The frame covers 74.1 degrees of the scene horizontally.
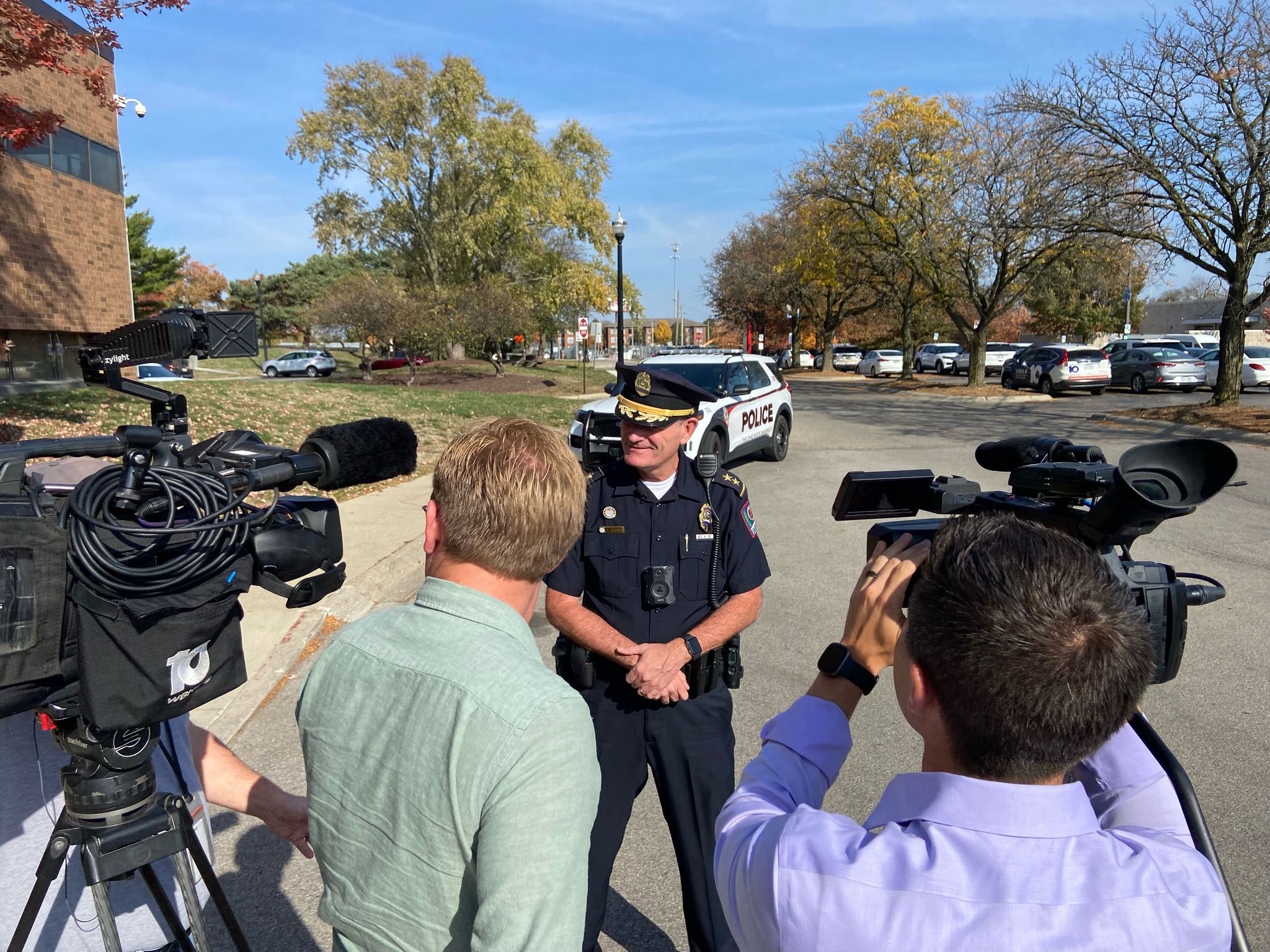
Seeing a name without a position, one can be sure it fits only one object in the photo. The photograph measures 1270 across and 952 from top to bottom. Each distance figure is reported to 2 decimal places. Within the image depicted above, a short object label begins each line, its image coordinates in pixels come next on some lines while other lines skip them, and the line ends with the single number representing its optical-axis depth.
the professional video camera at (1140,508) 1.37
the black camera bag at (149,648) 1.28
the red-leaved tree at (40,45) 7.38
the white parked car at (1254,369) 26.02
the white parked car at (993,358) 38.78
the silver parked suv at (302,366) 42.50
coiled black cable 1.25
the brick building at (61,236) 17.69
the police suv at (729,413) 10.32
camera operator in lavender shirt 1.00
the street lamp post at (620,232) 23.83
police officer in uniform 2.51
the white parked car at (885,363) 41.00
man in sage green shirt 1.16
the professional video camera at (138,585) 1.23
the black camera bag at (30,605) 1.18
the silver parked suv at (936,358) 42.34
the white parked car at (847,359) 49.50
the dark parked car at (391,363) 42.22
